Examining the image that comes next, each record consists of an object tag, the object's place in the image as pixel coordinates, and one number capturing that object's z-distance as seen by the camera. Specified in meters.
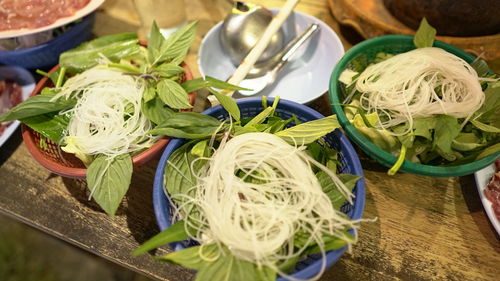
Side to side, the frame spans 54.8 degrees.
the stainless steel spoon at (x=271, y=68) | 0.68
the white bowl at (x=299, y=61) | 0.70
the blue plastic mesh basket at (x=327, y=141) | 0.45
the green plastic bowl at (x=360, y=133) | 0.50
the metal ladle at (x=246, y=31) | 0.72
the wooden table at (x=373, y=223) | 0.54
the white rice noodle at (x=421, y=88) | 0.54
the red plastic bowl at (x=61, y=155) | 0.55
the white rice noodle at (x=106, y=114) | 0.56
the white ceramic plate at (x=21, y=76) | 0.74
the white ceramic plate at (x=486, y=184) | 0.53
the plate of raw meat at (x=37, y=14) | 0.68
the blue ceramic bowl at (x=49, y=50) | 0.70
